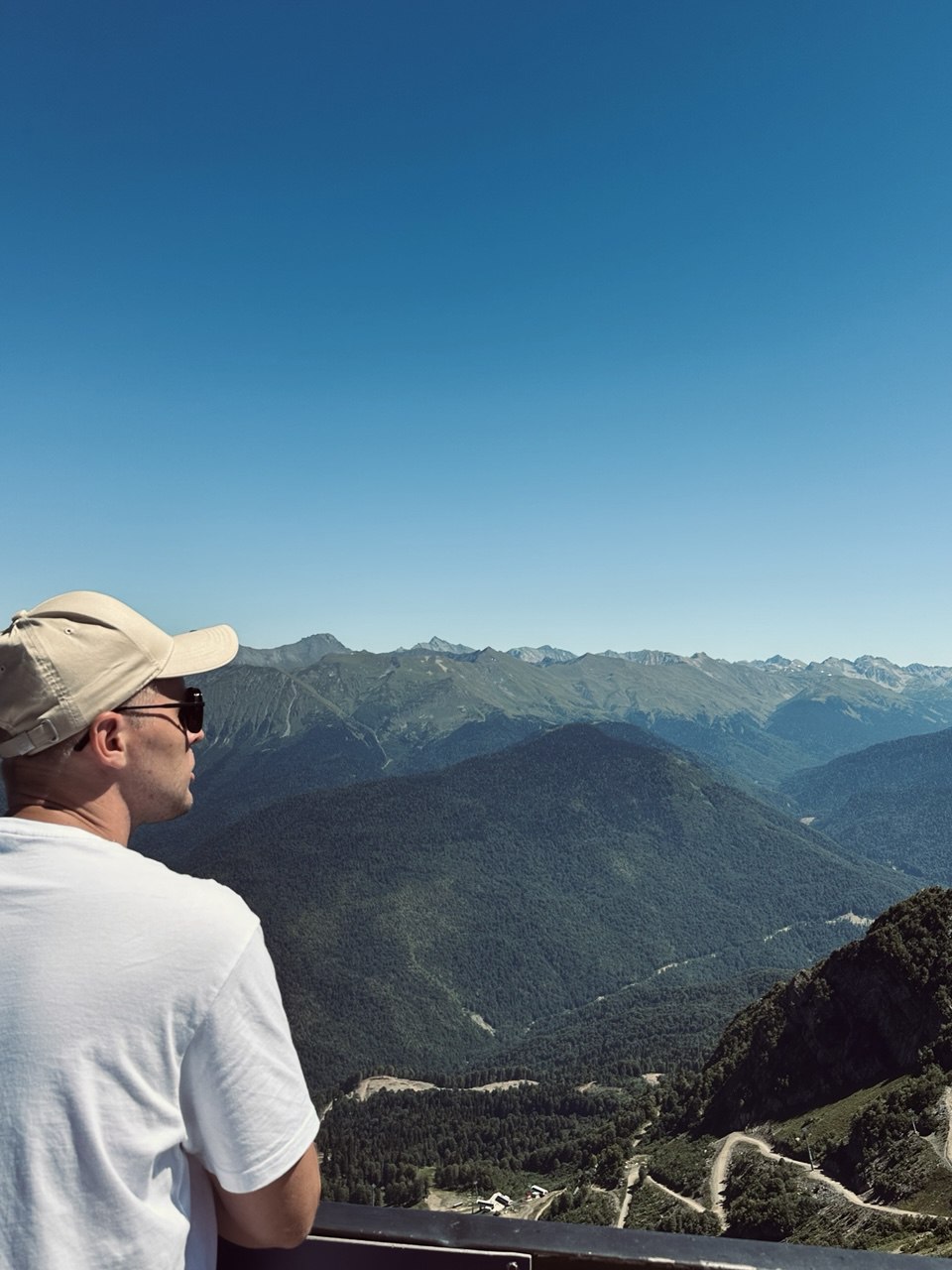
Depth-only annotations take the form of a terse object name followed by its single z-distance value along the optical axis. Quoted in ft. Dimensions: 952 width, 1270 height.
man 6.28
